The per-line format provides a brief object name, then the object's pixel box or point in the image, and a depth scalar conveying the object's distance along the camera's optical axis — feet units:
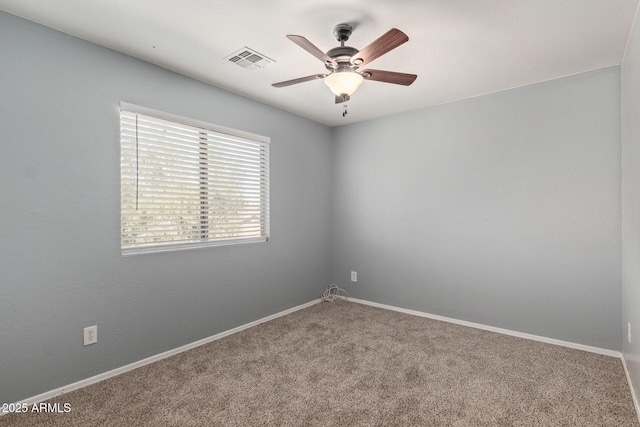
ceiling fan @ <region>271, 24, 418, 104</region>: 6.12
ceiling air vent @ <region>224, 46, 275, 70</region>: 7.77
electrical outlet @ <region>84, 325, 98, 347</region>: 7.19
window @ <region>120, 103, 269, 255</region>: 8.05
